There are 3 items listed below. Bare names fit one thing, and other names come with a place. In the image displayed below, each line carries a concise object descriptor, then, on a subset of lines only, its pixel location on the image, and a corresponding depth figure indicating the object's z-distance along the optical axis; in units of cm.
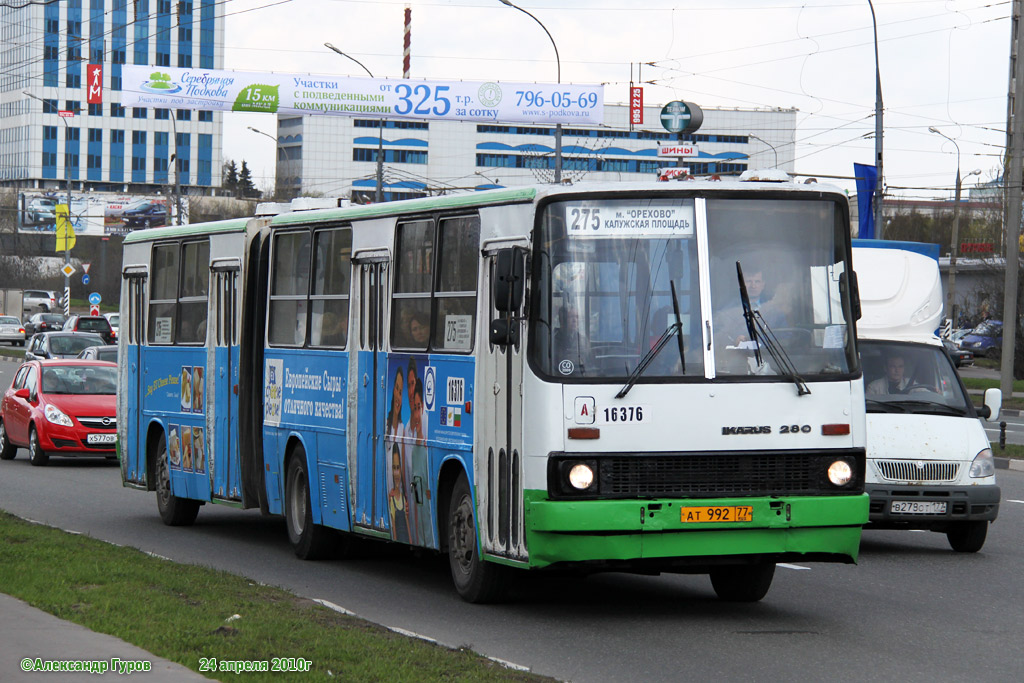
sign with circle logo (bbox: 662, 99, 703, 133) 6259
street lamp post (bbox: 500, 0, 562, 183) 4481
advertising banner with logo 5859
